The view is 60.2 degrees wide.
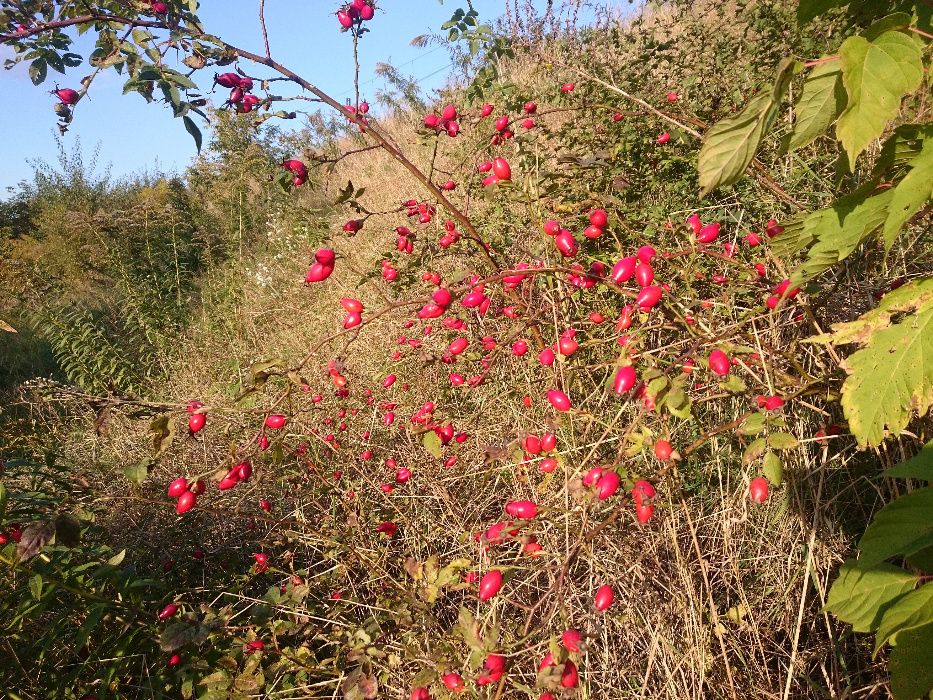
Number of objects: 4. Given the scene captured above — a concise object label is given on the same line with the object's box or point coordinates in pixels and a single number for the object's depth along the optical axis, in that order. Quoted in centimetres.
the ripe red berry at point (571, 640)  47
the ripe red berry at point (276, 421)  58
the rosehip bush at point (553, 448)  45
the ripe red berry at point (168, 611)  67
